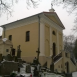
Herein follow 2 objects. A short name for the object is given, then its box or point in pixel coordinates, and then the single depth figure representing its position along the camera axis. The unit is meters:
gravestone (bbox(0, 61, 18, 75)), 6.08
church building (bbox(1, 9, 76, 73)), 12.39
